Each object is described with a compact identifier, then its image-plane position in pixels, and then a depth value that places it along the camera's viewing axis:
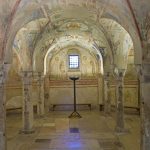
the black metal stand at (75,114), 11.61
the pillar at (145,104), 4.97
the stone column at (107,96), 11.54
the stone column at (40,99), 11.08
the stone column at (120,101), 8.48
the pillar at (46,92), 12.45
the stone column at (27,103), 8.26
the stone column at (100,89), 13.81
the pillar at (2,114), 5.18
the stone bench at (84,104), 13.83
